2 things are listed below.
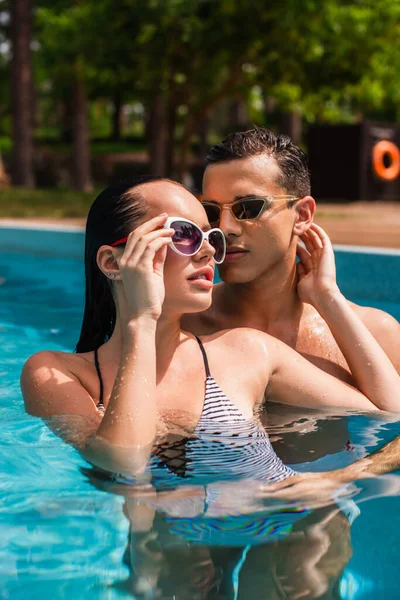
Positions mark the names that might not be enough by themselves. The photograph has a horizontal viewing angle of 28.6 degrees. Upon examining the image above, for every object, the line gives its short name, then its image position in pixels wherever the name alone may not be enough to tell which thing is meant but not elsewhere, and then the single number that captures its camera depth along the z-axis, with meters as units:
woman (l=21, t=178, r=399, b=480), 2.51
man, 3.27
